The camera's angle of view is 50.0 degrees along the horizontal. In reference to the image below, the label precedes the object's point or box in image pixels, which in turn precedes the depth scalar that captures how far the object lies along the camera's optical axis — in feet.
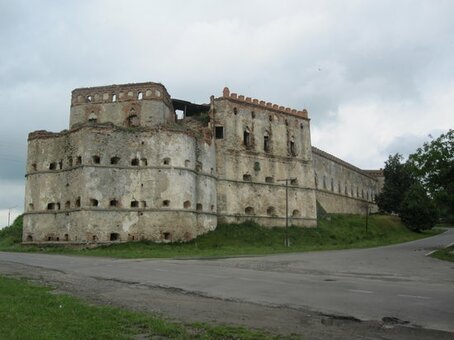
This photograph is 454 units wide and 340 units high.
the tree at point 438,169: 109.09
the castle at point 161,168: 122.52
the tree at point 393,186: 211.90
